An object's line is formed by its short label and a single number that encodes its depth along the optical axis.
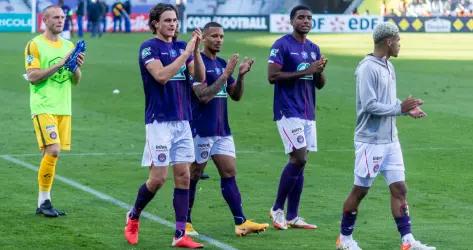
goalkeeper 13.63
